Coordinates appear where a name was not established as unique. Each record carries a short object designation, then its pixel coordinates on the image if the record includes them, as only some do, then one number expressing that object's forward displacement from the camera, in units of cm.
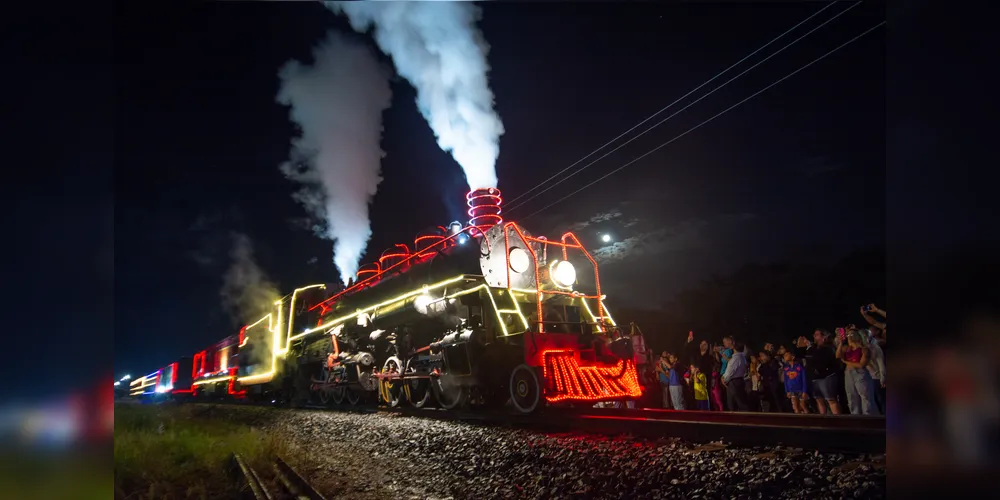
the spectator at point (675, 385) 809
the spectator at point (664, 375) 838
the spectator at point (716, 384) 770
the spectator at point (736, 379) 703
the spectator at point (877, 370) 569
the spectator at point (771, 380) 692
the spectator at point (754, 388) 713
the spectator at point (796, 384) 641
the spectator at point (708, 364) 775
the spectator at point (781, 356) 695
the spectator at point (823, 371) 609
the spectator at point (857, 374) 568
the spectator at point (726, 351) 728
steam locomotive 690
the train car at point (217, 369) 1689
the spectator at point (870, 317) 566
